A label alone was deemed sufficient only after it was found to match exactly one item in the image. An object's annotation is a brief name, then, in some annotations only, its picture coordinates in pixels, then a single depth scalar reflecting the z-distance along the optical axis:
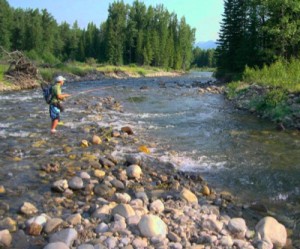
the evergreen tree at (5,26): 84.31
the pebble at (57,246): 5.86
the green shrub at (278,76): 25.53
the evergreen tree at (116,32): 99.69
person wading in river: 14.98
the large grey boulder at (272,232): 6.73
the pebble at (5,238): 6.22
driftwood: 36.22
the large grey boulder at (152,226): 6.39
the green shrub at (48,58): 73.88
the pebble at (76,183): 8.80
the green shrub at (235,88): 31.42
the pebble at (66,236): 6.16
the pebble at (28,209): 7.45
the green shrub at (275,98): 21.16
